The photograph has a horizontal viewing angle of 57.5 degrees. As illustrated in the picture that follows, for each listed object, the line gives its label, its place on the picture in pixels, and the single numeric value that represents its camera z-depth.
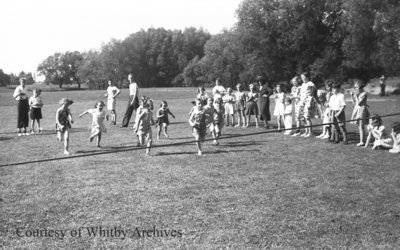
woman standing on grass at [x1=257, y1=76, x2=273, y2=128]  14.69
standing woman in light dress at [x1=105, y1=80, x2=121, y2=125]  17.47
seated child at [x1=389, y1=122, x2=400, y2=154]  10.07
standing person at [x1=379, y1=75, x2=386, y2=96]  38.61
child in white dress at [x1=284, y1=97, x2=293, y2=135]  13.67
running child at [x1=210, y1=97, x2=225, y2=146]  11.64
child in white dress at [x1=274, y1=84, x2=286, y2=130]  14.21
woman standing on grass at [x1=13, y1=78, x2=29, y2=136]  14.30
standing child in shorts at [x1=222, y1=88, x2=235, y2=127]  16.20
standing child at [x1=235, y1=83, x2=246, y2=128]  16.33
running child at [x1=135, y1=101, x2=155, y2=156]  10.30
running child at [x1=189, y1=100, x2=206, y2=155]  10.12
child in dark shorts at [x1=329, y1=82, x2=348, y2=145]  11.18
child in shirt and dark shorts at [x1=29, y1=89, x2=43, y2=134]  14.44
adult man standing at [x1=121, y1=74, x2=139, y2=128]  15.42
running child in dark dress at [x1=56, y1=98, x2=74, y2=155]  10.17
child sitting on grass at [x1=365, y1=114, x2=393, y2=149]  10.55
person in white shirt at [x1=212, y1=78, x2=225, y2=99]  15.45
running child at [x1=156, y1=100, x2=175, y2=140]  12.90
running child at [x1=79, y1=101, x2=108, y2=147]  11.25
